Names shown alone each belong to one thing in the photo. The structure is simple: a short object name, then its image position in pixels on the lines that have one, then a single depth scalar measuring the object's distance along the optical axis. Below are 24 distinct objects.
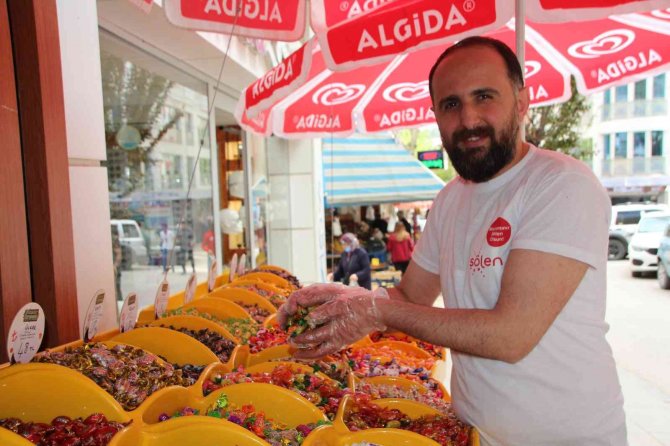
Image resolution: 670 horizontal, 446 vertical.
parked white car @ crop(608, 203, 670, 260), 17.55
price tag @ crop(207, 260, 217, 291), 4.16
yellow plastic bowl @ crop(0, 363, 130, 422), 1.61
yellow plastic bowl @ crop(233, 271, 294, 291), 4.76
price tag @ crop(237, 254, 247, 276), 5.02
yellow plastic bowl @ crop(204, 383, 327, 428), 1.76
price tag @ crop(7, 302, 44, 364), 1.75
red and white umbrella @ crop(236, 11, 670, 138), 4.07
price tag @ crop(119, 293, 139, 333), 2.50
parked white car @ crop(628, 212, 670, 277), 13.55
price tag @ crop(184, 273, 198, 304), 3.53
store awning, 11.24
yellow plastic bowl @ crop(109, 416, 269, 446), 1.44
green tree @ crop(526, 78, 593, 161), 14.67
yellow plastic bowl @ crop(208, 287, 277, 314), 3.78
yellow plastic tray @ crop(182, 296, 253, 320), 3.30
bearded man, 1.45
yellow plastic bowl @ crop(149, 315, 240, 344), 2.77
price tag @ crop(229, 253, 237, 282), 4.71
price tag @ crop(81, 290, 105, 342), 2.17
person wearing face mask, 7.93
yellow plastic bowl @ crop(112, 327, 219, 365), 2.36
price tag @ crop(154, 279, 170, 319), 2.93
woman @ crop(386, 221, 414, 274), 11.18
